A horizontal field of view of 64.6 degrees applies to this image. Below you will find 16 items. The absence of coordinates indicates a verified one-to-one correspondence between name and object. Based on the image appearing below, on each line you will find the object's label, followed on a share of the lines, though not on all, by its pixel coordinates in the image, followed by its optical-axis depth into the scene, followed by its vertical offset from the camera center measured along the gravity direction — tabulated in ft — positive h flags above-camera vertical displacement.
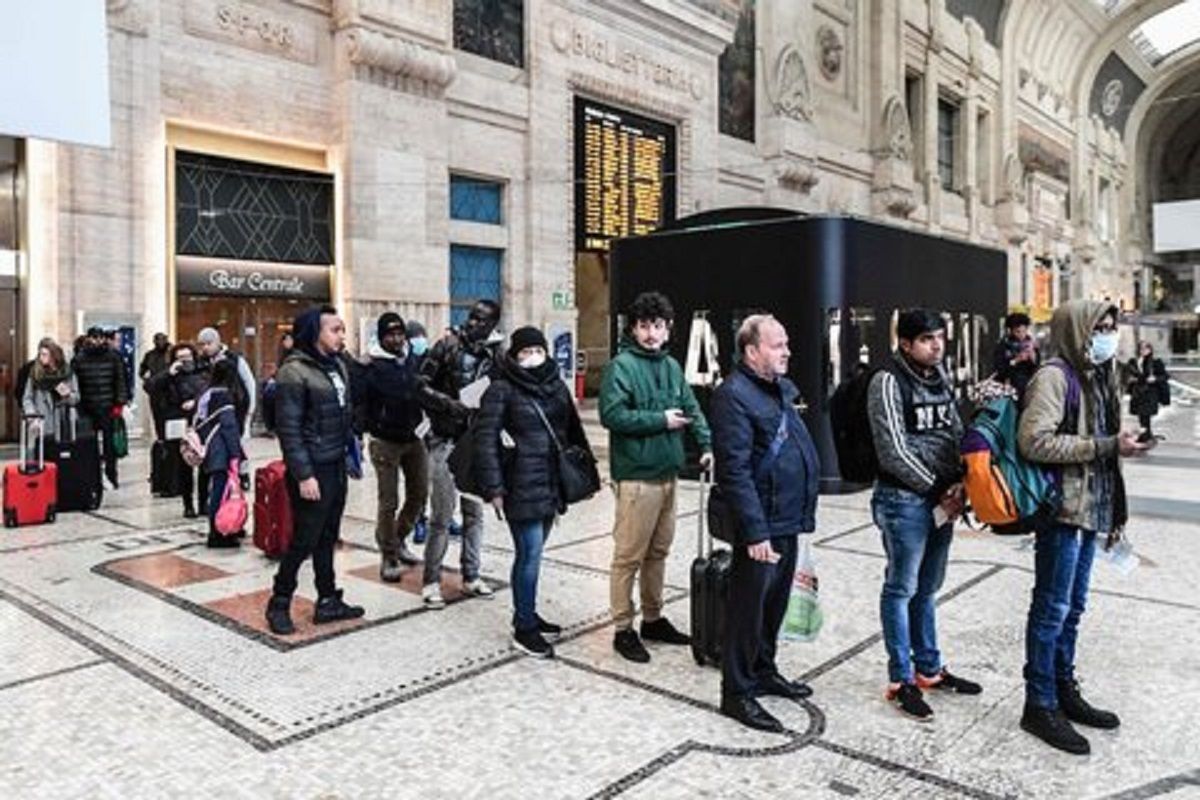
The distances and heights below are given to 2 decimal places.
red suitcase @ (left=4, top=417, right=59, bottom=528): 24.03 -3.07
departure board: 62.75 +13.65
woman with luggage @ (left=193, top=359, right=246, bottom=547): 21.68 -1.40
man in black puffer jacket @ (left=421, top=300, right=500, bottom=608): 16.90 -0.63
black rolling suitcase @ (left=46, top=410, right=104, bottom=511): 25.90 -2.59
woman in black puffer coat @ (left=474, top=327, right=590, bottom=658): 13.73 -1.24
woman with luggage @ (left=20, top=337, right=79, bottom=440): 25.89 -0.54
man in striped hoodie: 11.37 -1.22
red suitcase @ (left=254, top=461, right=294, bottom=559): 19.93 -2.90
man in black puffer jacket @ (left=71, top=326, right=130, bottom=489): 28.48 -0.24
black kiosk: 30.12 +3.03
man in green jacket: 13.47 -0.95
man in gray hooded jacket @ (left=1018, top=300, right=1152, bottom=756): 10.46 -1.13
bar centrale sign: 45.57 +4.72
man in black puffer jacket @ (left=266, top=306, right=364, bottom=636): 14.49 -1.11
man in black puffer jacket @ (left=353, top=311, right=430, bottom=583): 17.72 -1.00
